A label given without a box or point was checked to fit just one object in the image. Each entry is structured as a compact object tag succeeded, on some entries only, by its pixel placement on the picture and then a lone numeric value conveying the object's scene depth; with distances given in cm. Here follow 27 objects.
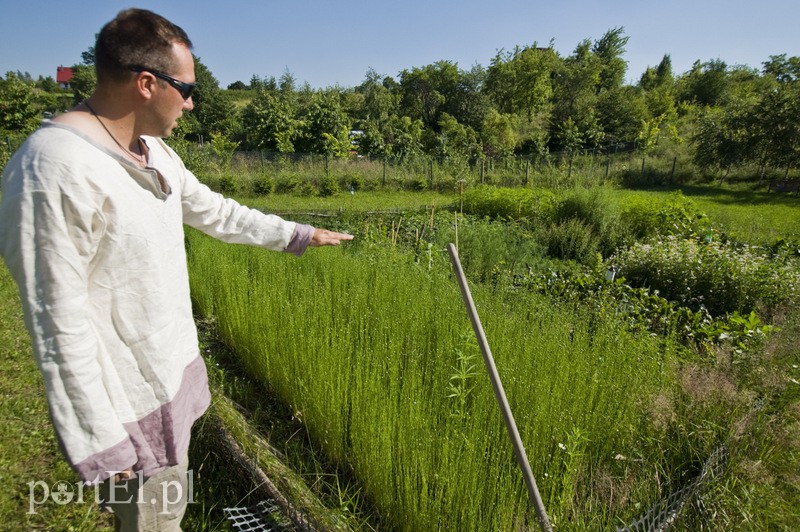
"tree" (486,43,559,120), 3130
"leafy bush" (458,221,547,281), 552
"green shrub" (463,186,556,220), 802
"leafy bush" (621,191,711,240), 668
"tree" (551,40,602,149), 2935
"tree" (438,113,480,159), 2321
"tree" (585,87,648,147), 2845
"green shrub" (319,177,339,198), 1566
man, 99
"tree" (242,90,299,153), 2012
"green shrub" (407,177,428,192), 1702
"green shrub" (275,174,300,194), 1562
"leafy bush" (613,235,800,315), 407
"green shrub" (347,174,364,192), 1636
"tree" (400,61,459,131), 3294
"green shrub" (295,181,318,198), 1538
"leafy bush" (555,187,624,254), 683
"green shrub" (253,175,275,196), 1516
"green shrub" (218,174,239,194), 1479
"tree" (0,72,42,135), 2208
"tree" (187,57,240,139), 3179
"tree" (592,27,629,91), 3753
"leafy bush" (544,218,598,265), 640
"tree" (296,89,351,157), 1981
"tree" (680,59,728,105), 3400
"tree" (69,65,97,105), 3599
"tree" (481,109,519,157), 2573
